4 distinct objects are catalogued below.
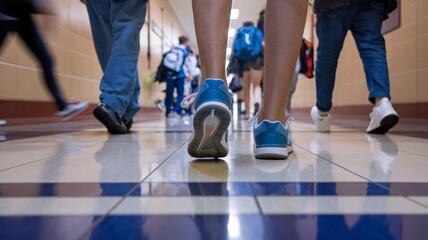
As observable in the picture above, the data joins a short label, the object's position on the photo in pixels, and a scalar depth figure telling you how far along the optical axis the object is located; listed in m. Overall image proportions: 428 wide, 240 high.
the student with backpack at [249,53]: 4.76
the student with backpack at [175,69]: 6.01
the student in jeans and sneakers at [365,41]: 2.18
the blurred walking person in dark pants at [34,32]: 2.17
